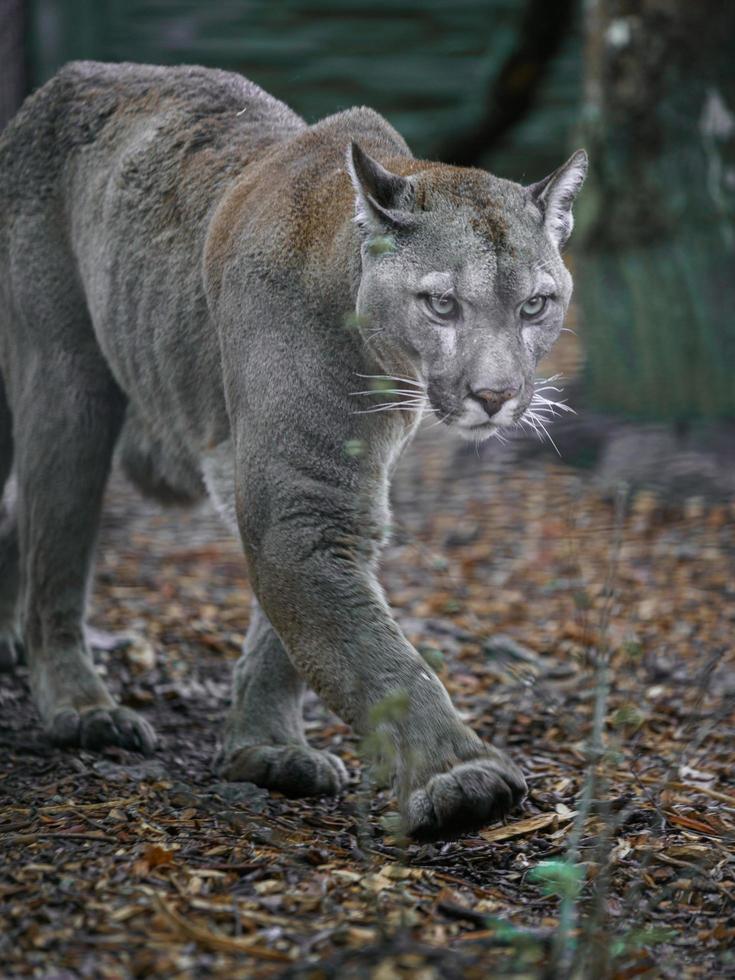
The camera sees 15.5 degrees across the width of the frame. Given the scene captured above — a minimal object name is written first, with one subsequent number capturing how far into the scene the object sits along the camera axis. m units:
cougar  6.84
